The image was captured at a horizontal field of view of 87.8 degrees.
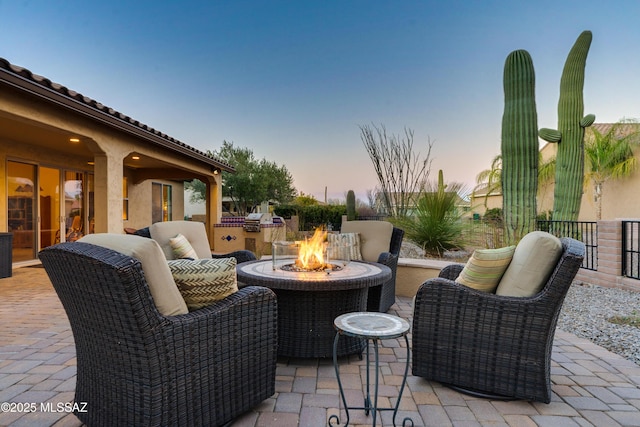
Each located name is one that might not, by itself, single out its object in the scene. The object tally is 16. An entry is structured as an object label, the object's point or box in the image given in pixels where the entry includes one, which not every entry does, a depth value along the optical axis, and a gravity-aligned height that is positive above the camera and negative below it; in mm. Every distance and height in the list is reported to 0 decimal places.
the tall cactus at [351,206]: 11070 +229
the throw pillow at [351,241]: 3712 -318
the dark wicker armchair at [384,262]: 3064 -504
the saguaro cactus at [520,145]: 5703 +1183
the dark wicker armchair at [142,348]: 1266 -593
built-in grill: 7551 -243
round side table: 1468 -537
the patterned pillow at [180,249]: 2795 -311
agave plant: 6309 -186
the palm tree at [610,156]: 12266 +2188
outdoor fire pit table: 2309 -703
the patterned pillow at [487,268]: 1977 -326
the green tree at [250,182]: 16781 +1616
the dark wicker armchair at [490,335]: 1798 -701
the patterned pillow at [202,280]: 1558 -324
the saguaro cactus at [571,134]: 6680 +1635
